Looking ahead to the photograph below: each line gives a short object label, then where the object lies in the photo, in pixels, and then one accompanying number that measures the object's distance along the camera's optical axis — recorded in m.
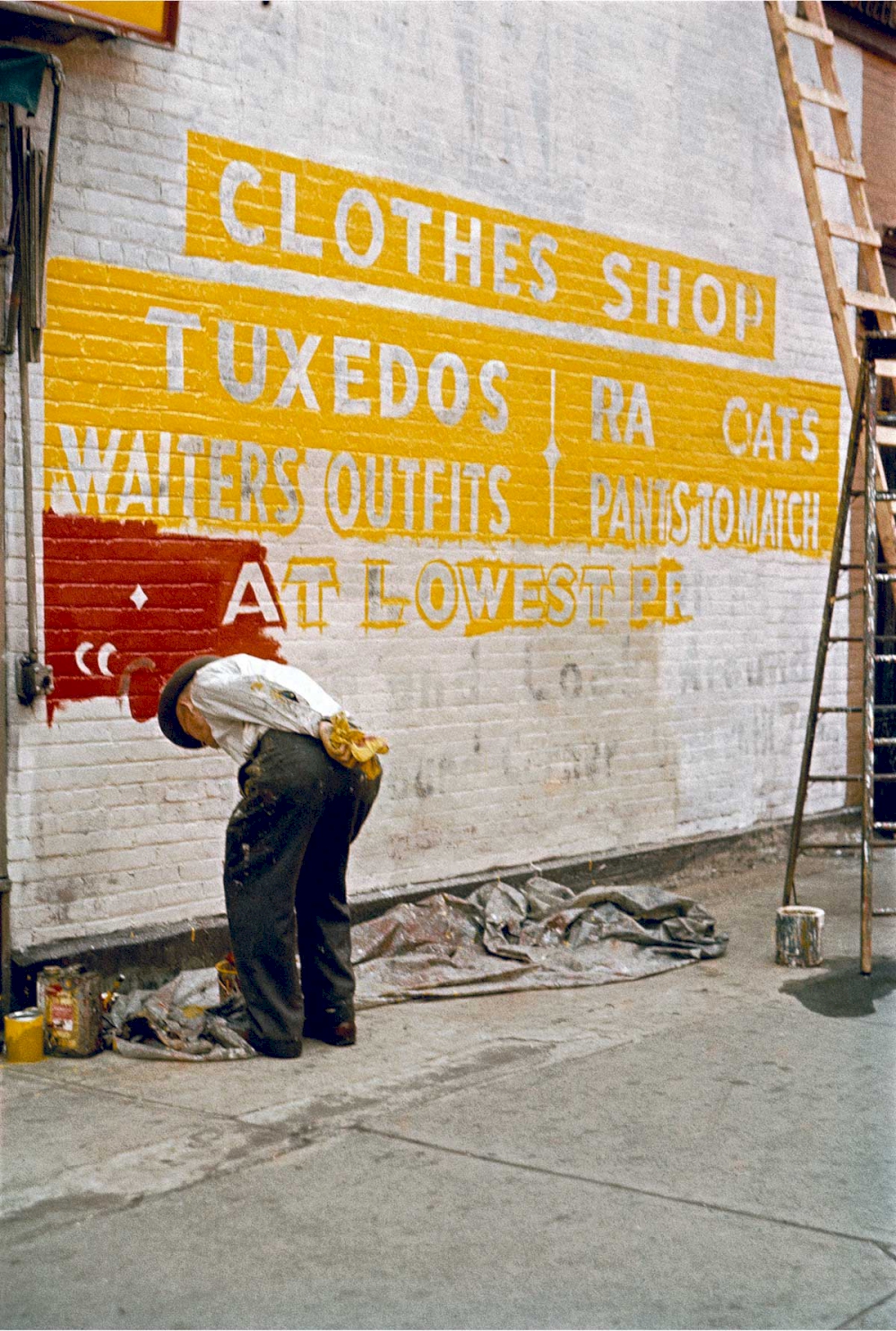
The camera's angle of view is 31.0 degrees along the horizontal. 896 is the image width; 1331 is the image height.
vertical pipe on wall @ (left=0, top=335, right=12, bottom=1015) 6.45
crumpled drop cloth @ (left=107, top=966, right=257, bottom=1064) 6.23
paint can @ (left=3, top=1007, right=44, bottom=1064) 6.14
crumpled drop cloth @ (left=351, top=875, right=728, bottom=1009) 7.43
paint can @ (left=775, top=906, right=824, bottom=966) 7.80
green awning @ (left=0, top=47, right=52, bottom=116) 6.21
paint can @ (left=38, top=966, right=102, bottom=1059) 6.17
